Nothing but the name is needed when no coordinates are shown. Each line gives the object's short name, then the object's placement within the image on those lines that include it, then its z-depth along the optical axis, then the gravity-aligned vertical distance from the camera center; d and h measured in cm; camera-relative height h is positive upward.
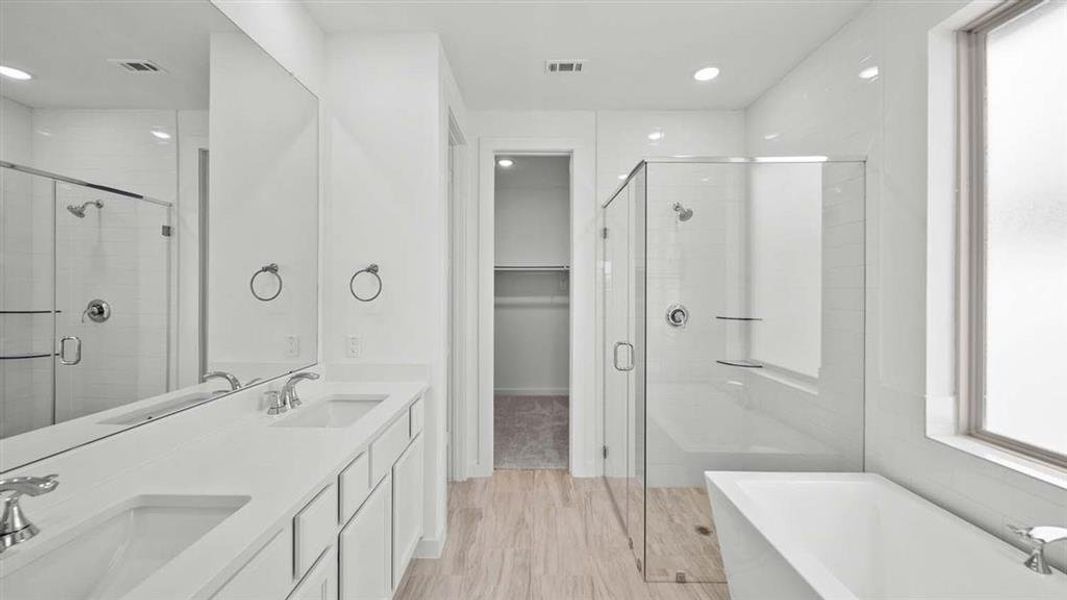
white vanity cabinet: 104 -68
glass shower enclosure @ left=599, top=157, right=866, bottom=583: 232 -12
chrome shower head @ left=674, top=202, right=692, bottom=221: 240 +44
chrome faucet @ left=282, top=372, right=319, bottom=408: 185 -37
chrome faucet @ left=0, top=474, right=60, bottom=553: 85 -39
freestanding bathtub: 141 -84
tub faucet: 130 -66
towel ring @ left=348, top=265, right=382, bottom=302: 238 +9
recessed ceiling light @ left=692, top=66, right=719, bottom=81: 288 +139
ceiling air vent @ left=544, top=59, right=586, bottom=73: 277 +138
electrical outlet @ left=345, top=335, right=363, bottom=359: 243 -25
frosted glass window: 152 +25
